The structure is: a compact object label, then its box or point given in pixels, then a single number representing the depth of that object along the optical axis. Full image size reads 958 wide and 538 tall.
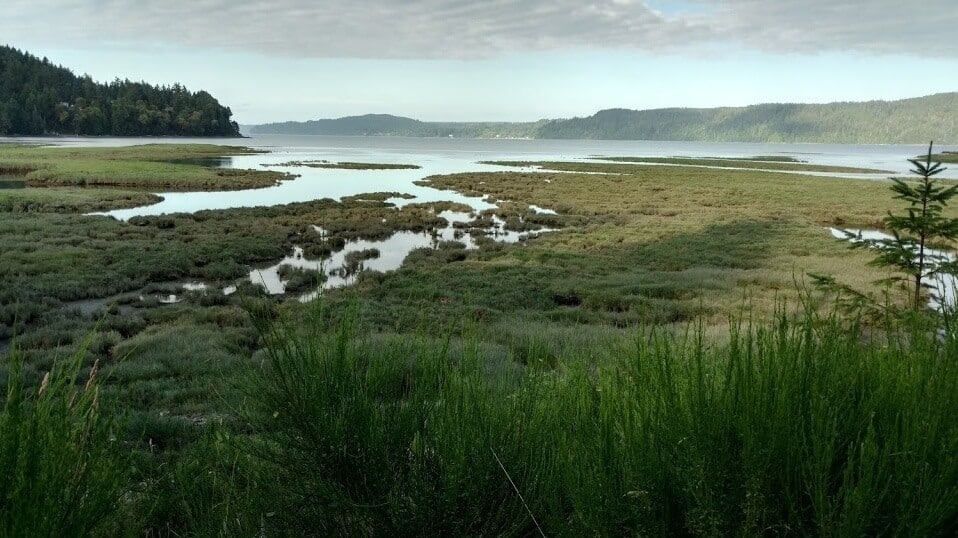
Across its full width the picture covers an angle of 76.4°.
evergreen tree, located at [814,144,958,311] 7.48
